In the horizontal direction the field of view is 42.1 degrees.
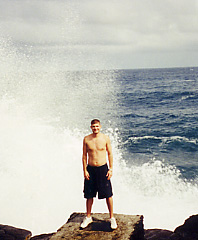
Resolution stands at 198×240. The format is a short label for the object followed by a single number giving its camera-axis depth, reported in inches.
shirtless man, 186.0
